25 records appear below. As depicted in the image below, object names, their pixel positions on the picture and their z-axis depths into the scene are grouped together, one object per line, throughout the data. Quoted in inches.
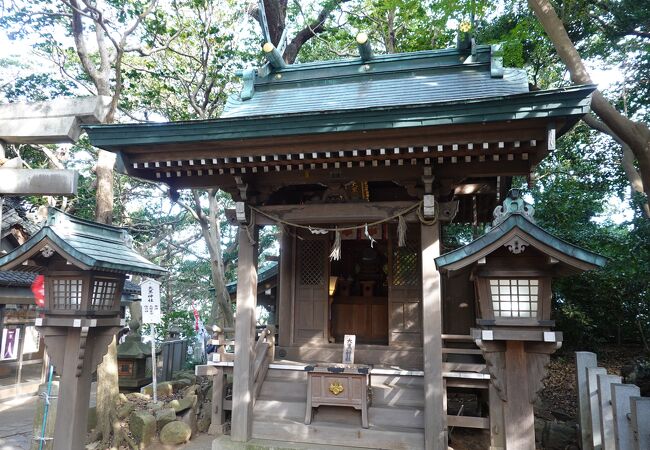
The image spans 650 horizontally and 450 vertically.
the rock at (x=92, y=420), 298.0
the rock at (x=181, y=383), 407.2
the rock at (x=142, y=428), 275.1
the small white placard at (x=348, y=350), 246.9
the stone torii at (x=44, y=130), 216.4
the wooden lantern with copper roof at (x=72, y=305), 191.5
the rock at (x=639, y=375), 293.3
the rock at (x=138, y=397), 364.5
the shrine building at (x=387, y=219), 157.6
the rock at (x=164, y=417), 287.1
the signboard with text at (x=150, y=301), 365.7
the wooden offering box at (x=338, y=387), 227.0
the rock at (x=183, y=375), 448.8
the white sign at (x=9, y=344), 450.8
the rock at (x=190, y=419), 296.6
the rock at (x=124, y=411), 297.3
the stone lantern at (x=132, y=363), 426.9
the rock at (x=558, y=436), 256.8
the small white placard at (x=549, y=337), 148.4
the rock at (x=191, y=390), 344.0
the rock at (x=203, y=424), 307.8
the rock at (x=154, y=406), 313.9
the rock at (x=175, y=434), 275.1
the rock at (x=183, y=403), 311.4
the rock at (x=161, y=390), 380.5
